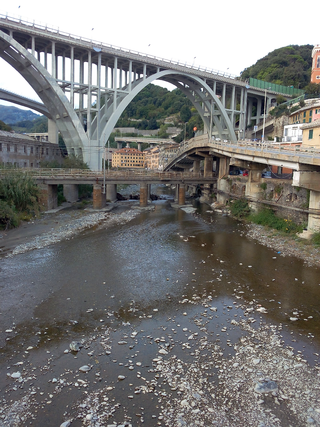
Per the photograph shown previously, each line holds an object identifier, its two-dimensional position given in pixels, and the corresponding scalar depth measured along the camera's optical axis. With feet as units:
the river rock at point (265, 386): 26.61
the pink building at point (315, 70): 215.00
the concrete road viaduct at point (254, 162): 73.20
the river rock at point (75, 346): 32.00
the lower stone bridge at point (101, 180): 111.24
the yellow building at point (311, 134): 97.66
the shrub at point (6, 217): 81.18
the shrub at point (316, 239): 68.64
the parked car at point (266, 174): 117.15
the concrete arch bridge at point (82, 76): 134.41
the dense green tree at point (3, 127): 212.95
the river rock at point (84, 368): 28.86
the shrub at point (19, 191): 91.30
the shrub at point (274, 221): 81.46
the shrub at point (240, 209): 109.60
